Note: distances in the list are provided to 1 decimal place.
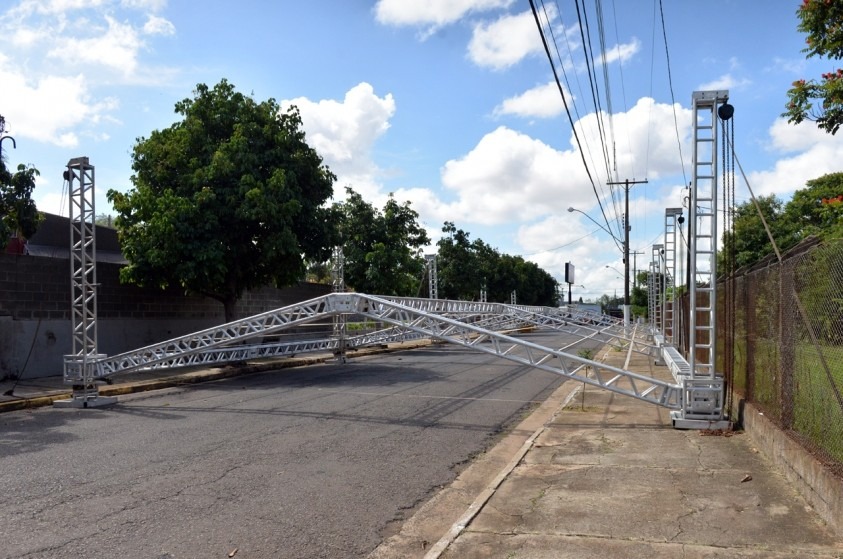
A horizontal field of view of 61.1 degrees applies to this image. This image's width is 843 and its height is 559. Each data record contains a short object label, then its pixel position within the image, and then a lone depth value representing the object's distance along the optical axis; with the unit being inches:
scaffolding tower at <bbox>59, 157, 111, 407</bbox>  556.4
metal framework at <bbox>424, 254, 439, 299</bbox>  1444.4
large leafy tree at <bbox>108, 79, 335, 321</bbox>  788.6
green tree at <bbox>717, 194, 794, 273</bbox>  1440.7
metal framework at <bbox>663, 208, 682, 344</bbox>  837.8
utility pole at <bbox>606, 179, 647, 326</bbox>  1503.4
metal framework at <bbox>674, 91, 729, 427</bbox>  406.9
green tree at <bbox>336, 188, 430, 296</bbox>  1334.9
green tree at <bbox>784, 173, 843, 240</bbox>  1262.3
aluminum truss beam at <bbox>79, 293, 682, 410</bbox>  447.2
